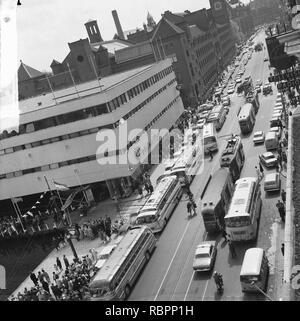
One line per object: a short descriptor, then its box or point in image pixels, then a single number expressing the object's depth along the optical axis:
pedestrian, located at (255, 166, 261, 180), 37.70
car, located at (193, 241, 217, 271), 25.50
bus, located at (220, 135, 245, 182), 38.22
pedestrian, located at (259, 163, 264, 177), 38.59
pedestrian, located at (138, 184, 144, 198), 44.28
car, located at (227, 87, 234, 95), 87.07
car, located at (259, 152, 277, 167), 38.94
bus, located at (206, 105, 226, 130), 61.94
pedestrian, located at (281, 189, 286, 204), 30.33
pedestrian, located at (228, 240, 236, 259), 26.34
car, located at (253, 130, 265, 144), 48.22
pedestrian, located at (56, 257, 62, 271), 32.87
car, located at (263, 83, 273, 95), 73.62
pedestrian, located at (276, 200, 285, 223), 28.66
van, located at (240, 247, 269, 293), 21.41
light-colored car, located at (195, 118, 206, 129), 64.76
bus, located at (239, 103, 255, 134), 53.94
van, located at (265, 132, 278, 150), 43.81
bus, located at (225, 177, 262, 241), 27.03
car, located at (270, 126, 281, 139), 46.33
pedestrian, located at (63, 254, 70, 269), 32.25
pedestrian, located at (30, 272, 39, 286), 31.11
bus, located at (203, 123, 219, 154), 51.03
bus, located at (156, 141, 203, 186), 43.56
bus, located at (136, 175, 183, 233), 34.22
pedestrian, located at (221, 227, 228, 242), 29.18
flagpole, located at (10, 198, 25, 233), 46.96
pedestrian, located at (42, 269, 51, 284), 31.55
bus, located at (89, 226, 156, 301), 24.86
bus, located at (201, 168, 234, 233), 29.88
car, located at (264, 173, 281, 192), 33.56
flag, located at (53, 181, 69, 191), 37.80
